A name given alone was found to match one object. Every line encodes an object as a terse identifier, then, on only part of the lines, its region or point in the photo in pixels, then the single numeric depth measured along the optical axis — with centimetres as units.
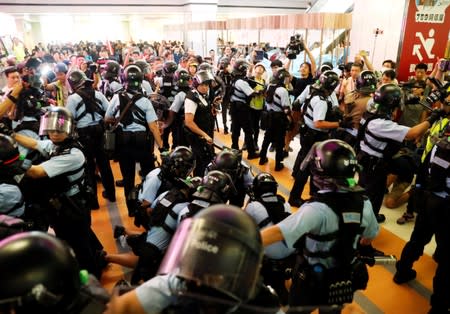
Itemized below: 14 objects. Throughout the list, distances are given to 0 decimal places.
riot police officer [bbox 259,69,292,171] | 556
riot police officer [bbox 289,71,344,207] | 442
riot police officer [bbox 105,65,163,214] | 422
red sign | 672
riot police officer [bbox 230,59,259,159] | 605
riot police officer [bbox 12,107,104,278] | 284
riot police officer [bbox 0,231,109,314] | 101
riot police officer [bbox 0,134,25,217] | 237
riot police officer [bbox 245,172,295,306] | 258
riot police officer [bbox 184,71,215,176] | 471
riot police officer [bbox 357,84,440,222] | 331
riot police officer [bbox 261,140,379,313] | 197
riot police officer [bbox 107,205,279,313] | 114
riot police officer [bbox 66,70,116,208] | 441
